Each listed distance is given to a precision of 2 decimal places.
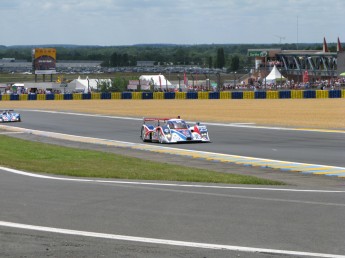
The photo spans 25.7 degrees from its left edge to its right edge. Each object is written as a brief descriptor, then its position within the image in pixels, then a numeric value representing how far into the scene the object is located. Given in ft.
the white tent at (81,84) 381.93
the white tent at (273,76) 361.59
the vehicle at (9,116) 176.55
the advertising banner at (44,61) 475.31
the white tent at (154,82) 344.49
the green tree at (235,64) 627.05
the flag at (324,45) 449.48
